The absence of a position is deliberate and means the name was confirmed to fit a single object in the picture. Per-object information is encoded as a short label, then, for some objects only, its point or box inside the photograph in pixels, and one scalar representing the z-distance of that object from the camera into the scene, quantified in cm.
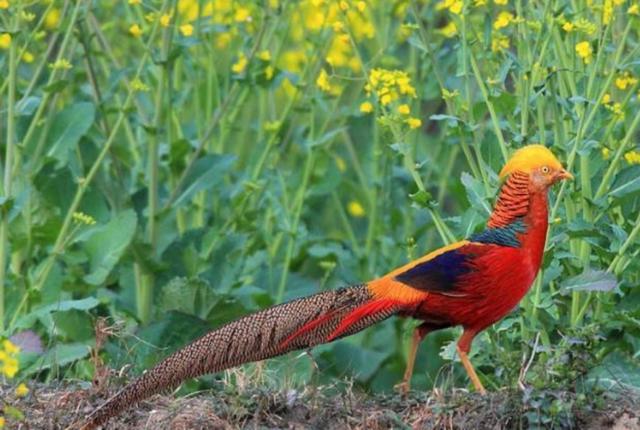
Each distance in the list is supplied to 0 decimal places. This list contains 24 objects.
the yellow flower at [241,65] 1731
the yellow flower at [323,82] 1574
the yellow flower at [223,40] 1947
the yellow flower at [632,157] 1467
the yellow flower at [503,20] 1398
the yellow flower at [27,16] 1487
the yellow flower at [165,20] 1574
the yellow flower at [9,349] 958
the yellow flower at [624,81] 1466
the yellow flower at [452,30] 1472
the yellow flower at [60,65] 1520
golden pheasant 1223
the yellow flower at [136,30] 1636
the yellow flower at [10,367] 942
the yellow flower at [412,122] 1440
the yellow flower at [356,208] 2081
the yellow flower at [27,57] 1664
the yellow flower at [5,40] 1492
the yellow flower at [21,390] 987
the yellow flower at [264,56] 1778
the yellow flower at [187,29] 1648
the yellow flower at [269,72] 1794
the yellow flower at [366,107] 1497
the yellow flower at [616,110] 1395
